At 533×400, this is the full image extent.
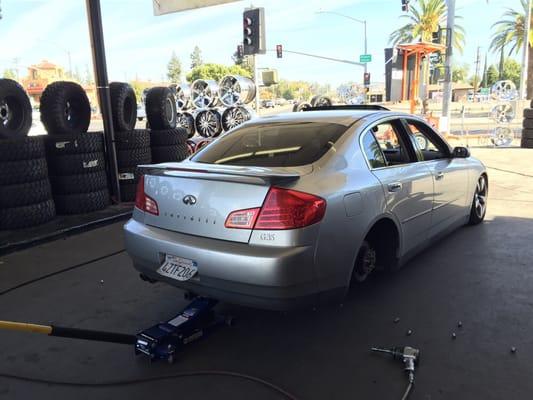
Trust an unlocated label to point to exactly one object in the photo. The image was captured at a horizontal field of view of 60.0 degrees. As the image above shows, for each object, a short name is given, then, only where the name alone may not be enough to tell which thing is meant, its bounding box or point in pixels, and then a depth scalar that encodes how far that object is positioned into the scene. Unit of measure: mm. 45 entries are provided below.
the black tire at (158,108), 8883
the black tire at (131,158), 7801
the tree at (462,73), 113294
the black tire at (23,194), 6020
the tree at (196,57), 124800
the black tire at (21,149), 5988
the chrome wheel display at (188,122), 16734
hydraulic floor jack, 2797
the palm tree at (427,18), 40375
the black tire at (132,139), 7770
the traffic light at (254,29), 14578
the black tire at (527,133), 15030
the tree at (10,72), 68438
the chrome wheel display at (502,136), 16125
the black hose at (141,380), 2830
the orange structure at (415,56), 17594
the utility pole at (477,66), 87875
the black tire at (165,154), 8508
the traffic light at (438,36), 17516
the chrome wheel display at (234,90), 18017
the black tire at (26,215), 6090
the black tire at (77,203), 6941
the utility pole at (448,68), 16625
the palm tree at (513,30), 39938
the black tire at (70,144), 6770
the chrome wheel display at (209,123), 16378
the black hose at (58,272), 4391
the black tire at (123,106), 7855
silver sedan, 2852
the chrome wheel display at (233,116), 16219
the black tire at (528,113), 14794
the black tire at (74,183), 6879
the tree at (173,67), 121481
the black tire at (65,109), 6891
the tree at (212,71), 72188
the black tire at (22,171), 5984
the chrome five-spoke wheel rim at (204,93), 18375
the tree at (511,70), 93875
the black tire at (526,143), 15109
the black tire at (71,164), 6797
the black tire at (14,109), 6699
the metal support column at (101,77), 7363
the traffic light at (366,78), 33688
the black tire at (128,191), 7941
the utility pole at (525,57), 28703
